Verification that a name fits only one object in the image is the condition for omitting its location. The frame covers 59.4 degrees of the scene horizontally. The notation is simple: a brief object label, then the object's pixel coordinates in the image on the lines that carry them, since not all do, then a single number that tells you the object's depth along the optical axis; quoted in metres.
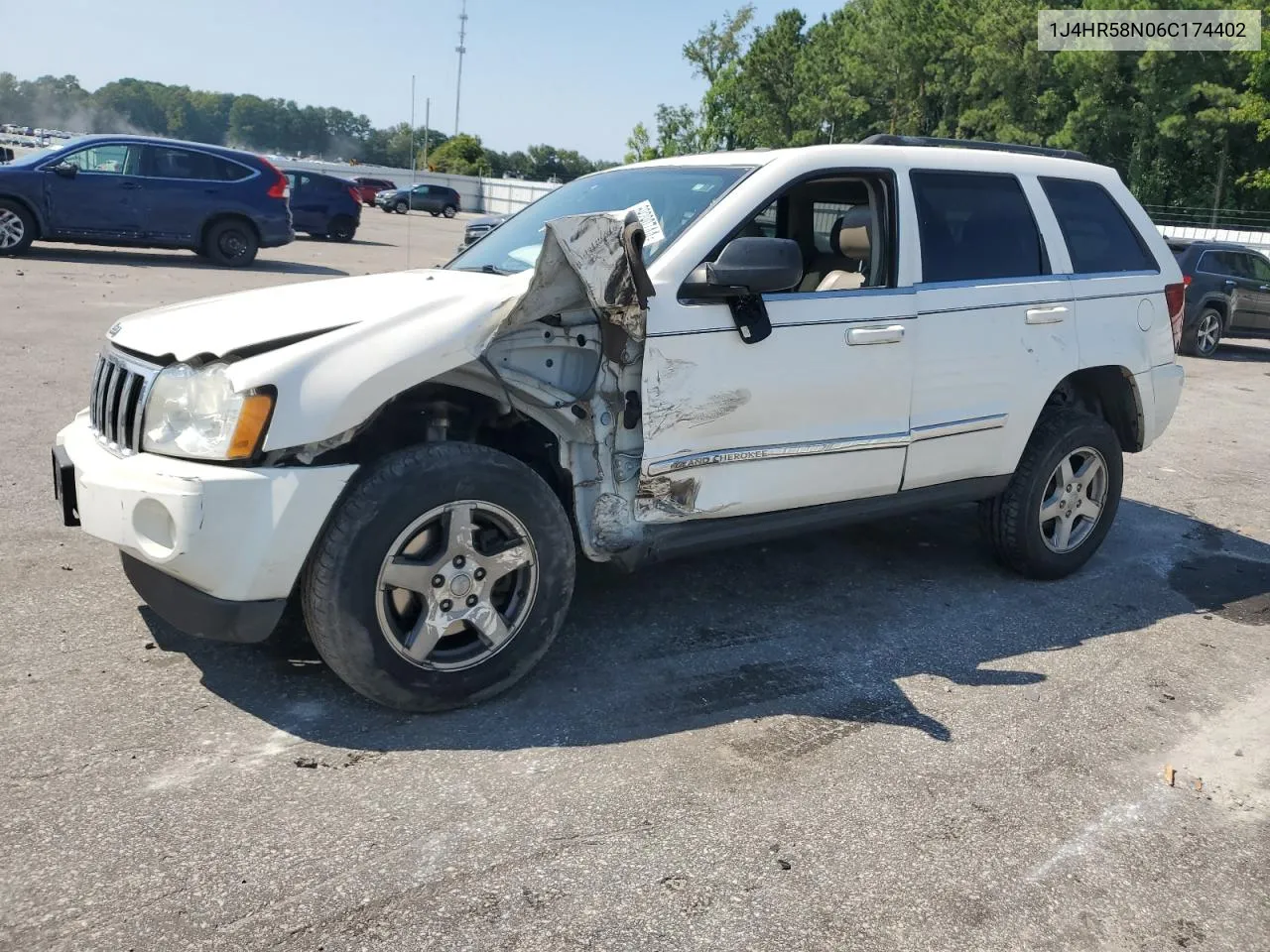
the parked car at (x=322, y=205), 24.64
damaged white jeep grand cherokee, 3.31
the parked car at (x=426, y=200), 45.50
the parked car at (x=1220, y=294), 15.73
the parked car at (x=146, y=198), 15.19
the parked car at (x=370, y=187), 49.25
